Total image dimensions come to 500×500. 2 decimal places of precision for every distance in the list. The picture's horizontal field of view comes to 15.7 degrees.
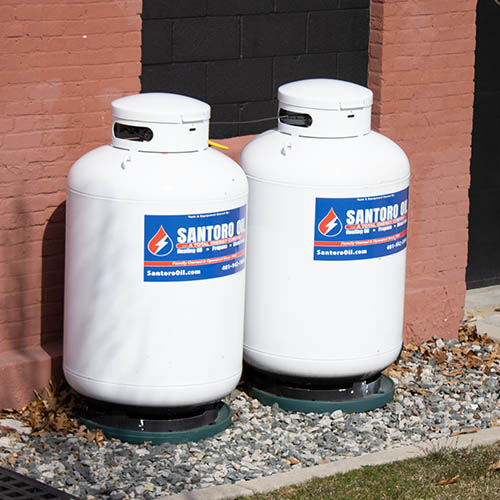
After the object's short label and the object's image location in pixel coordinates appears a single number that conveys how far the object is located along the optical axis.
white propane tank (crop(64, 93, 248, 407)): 8.89
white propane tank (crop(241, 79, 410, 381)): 9.66
